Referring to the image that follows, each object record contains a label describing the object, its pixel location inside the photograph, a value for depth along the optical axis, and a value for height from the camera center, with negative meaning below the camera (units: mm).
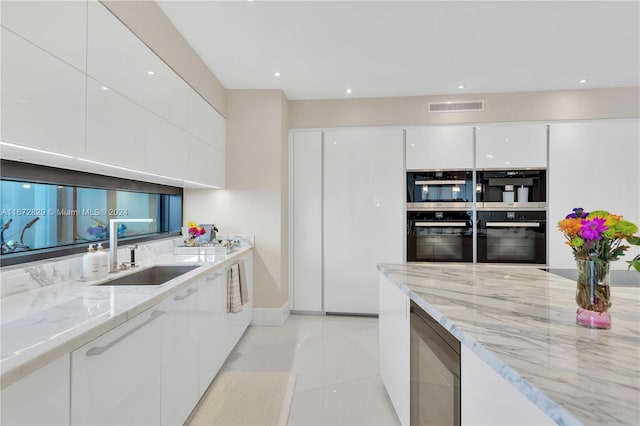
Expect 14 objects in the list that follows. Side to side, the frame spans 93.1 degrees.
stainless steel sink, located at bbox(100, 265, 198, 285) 2264 -454
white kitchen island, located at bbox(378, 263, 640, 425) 665 -400
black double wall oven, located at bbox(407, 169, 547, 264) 3643 -42
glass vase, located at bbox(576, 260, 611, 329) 986 -272
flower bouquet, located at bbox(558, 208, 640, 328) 947 -131
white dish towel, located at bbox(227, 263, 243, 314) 2561 -679
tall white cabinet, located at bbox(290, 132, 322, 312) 3865 -121
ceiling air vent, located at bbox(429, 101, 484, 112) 3738 +1322
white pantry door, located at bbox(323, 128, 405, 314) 3797 +7
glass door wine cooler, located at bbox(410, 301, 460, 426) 1131 -682
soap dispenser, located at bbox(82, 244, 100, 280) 1737 -306
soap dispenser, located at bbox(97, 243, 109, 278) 1781 -299
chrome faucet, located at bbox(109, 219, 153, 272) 2006 -229
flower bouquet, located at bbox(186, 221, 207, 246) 3107 -202
